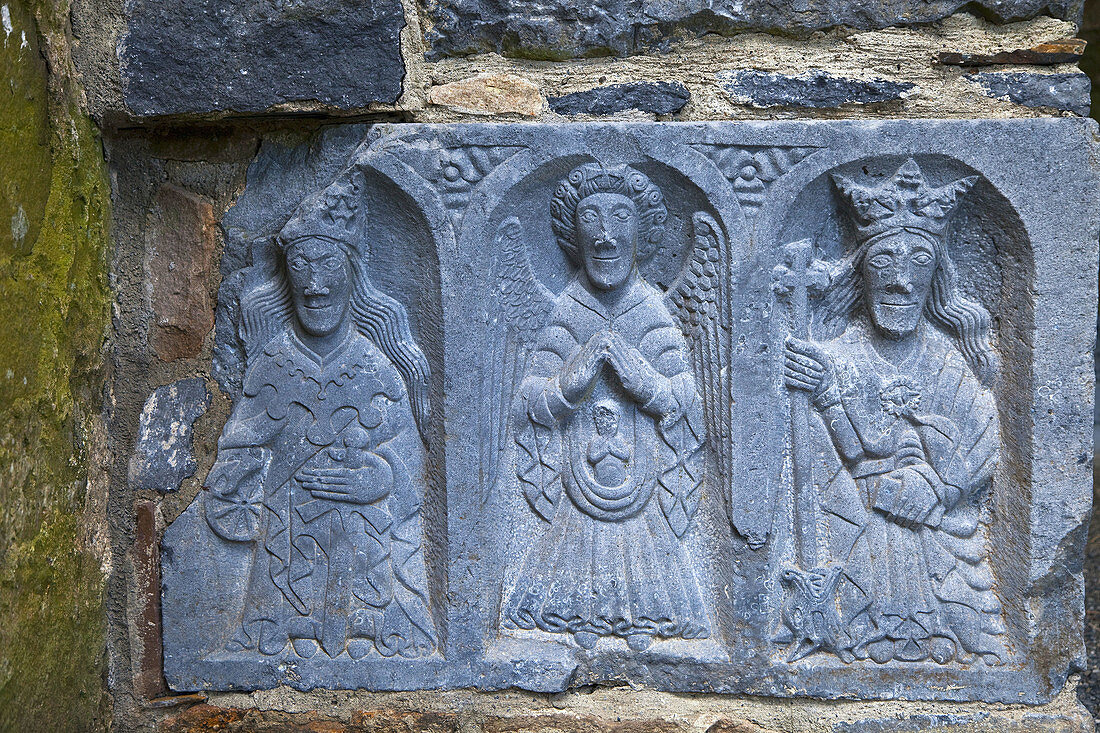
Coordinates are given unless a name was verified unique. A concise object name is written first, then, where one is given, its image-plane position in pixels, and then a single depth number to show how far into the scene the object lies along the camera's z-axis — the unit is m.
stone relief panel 2.31
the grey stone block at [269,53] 2.27
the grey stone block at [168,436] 2.47
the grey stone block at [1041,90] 2.27
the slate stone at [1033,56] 2.26
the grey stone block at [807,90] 2.28
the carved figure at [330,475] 2.44
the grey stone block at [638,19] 2.28
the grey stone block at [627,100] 2.31
